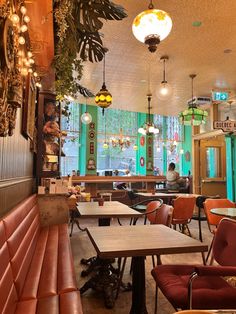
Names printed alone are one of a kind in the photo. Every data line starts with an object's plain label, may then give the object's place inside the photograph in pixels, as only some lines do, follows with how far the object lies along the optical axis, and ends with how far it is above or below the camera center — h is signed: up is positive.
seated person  8.45 -0.27
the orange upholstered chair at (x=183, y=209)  4.88 -0.73
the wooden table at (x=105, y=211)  3.32 -0.55
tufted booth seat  1.59 -0.82
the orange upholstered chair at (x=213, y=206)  4.14 -0.58
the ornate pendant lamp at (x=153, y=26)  2.81 +1.53
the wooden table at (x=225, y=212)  3.44 -0.59
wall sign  6.17 +1.03
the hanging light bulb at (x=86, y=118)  7.80 +1.51
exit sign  7.26 +2.01
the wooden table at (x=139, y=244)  1.91 -0.57
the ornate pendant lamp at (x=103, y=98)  4.90 +1.32
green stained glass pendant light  6.28 +1.28
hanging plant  2.52 +1.44
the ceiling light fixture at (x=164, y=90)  5.26 +1.59
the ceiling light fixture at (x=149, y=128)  7.58 +1.21
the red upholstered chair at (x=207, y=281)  1.69 -0.81
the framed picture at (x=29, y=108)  3.08 +0.76
